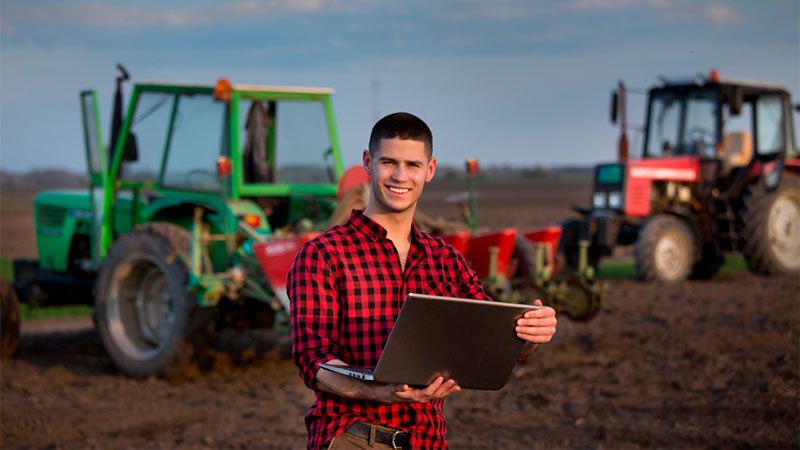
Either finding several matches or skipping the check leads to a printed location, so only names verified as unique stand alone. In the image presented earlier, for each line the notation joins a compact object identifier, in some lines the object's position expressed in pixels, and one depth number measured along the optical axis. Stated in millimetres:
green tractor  7672
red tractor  13875
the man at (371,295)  2834
